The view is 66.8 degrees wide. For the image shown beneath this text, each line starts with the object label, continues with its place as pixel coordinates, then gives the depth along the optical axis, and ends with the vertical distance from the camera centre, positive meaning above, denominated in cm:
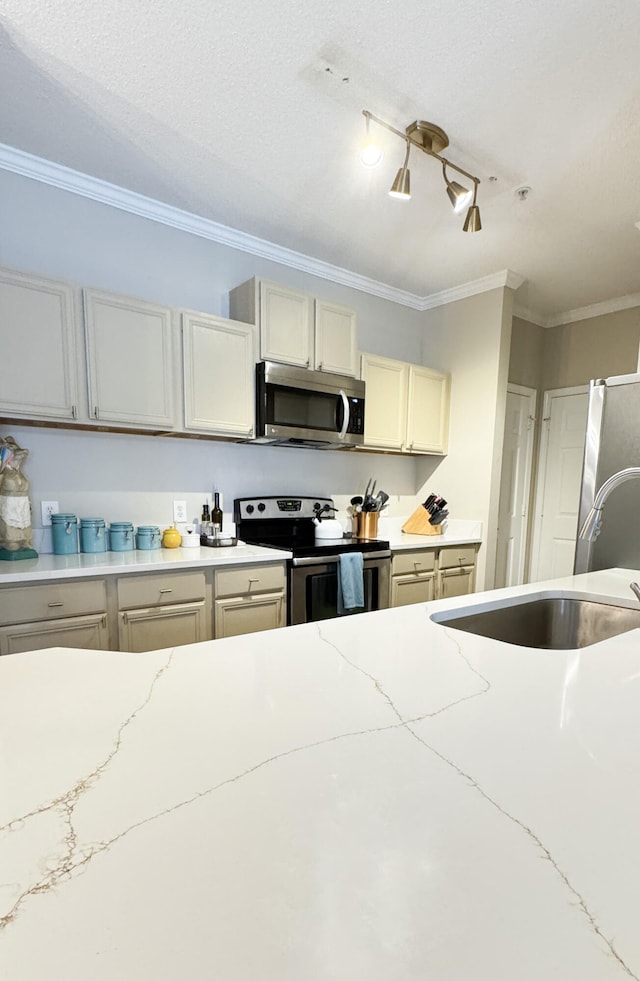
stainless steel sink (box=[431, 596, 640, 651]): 136 -49
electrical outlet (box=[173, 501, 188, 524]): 274 -36
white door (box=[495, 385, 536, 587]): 405 -26
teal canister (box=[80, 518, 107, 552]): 231 -42
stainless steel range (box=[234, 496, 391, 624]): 253 -56
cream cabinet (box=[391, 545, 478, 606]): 306 -80
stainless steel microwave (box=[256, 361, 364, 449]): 271 +25
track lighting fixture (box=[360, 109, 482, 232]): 186 +123
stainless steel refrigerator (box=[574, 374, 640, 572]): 229 -3
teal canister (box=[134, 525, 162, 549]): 250 -46
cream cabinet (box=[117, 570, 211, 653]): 206 -72
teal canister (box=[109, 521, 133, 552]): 238 -44
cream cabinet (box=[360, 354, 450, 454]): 332 +33
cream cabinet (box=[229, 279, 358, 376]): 271 +74
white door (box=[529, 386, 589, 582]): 401 -22
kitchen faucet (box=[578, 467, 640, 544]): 132 -13
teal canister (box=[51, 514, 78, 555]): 227 -42
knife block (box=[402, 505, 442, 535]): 355 -54
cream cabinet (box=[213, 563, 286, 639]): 231 -74
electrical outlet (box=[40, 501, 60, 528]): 234 -31
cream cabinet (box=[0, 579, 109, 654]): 183 -67
